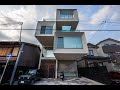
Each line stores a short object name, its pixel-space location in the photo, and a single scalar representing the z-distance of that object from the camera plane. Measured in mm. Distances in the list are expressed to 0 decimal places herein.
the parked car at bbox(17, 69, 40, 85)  3737
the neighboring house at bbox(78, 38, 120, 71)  7541
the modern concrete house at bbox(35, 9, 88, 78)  4922
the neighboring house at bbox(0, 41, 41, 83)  4538
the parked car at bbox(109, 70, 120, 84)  5479
